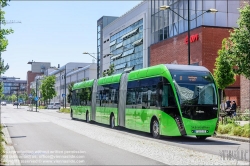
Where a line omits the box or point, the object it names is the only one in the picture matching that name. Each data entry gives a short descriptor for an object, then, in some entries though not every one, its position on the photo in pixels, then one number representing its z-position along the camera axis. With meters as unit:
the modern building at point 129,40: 58.66
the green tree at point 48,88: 90.88
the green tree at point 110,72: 53.31
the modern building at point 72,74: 94.81
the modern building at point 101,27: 85.69
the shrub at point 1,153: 9.24
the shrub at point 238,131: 17.66
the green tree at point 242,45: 19.61
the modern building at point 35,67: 199.50
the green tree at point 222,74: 35.19
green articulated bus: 15.68
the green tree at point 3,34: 20.42
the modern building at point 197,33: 42.41
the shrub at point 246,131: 17.07
